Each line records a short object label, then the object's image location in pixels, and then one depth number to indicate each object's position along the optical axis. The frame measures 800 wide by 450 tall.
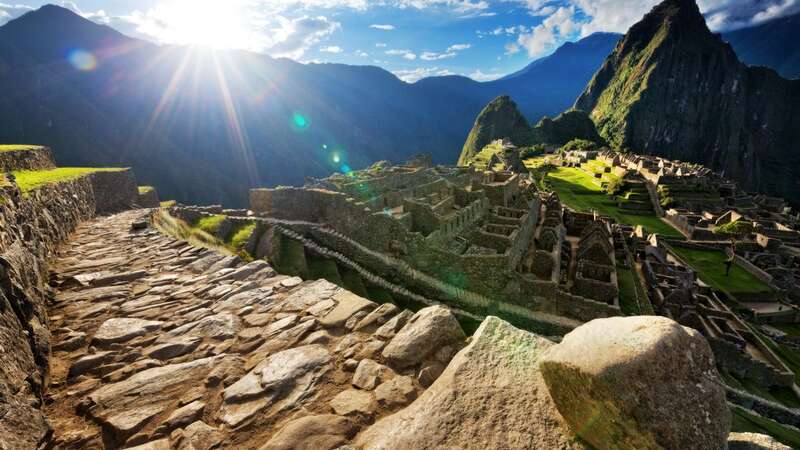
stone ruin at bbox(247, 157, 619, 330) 17.86
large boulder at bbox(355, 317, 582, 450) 2.58
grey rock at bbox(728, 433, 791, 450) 2.48
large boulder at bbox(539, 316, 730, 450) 2.19
